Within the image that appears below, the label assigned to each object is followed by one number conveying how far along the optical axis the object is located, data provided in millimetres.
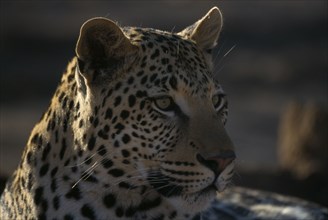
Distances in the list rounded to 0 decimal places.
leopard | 13039
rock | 25931
